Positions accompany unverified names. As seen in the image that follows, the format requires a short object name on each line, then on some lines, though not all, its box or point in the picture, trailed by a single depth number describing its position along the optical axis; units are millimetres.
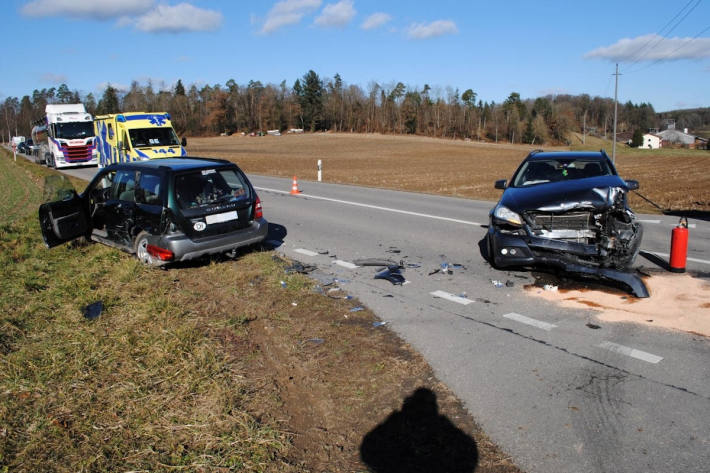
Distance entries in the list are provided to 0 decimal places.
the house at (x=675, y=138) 138150
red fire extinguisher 7461
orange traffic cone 17484
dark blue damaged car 6996
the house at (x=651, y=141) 133125
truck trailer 30438
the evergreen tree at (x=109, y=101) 133875
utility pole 50900
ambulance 20000
